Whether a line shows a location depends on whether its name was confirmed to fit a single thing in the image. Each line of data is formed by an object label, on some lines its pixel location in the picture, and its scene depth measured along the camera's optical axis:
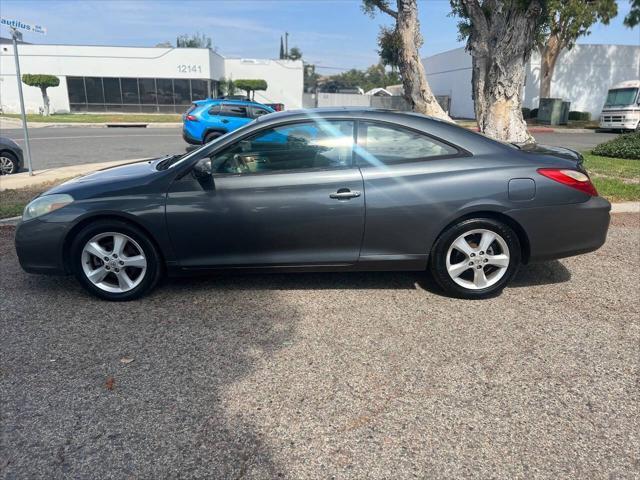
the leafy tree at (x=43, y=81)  34.53
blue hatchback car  15.95
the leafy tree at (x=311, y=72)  75.81
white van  25.14
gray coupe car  3.96
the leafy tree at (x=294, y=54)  91.56
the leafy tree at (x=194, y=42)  81.03
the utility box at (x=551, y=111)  30.86
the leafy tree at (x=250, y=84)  41.59
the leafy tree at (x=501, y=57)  9.89
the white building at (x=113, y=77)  37.41
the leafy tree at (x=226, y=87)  42.25
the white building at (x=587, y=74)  34.53
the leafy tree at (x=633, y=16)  29.35
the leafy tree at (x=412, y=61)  12.21
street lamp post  8.82
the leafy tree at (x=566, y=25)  24.06
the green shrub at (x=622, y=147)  12.08
